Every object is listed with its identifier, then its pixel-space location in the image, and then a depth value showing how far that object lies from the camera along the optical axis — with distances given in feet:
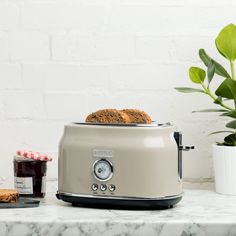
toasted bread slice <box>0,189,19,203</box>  7.37
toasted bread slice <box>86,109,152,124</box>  7.47
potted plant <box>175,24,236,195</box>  8.13
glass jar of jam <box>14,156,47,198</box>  7.72
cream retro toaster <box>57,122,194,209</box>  7.18
